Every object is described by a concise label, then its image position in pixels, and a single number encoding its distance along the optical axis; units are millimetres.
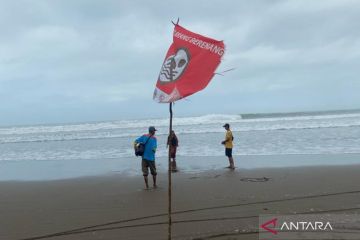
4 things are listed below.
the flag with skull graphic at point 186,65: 4375
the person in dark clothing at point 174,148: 13731
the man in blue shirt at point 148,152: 10312
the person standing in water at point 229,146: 13641
